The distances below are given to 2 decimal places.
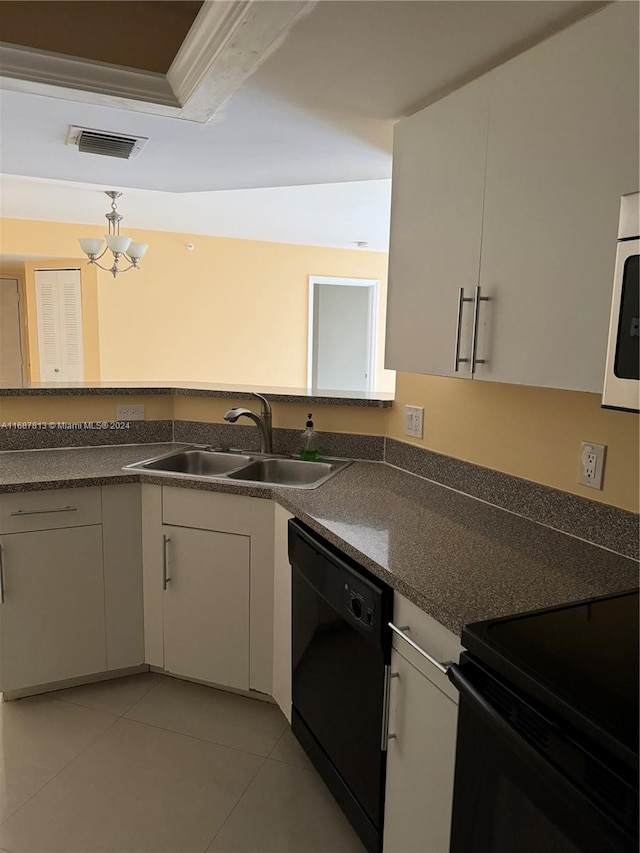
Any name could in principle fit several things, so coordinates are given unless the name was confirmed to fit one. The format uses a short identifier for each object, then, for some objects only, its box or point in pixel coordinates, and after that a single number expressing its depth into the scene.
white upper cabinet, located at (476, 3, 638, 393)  1.14
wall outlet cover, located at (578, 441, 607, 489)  1.54
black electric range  0.77
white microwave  0.95
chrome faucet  2.58
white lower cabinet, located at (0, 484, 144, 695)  2.16
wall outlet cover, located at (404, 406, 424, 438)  2.32
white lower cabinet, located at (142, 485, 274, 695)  2.15
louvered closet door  5.87
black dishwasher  1.46
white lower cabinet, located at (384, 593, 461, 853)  1.23
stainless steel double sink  2.47
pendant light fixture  4.52
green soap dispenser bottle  2.53
